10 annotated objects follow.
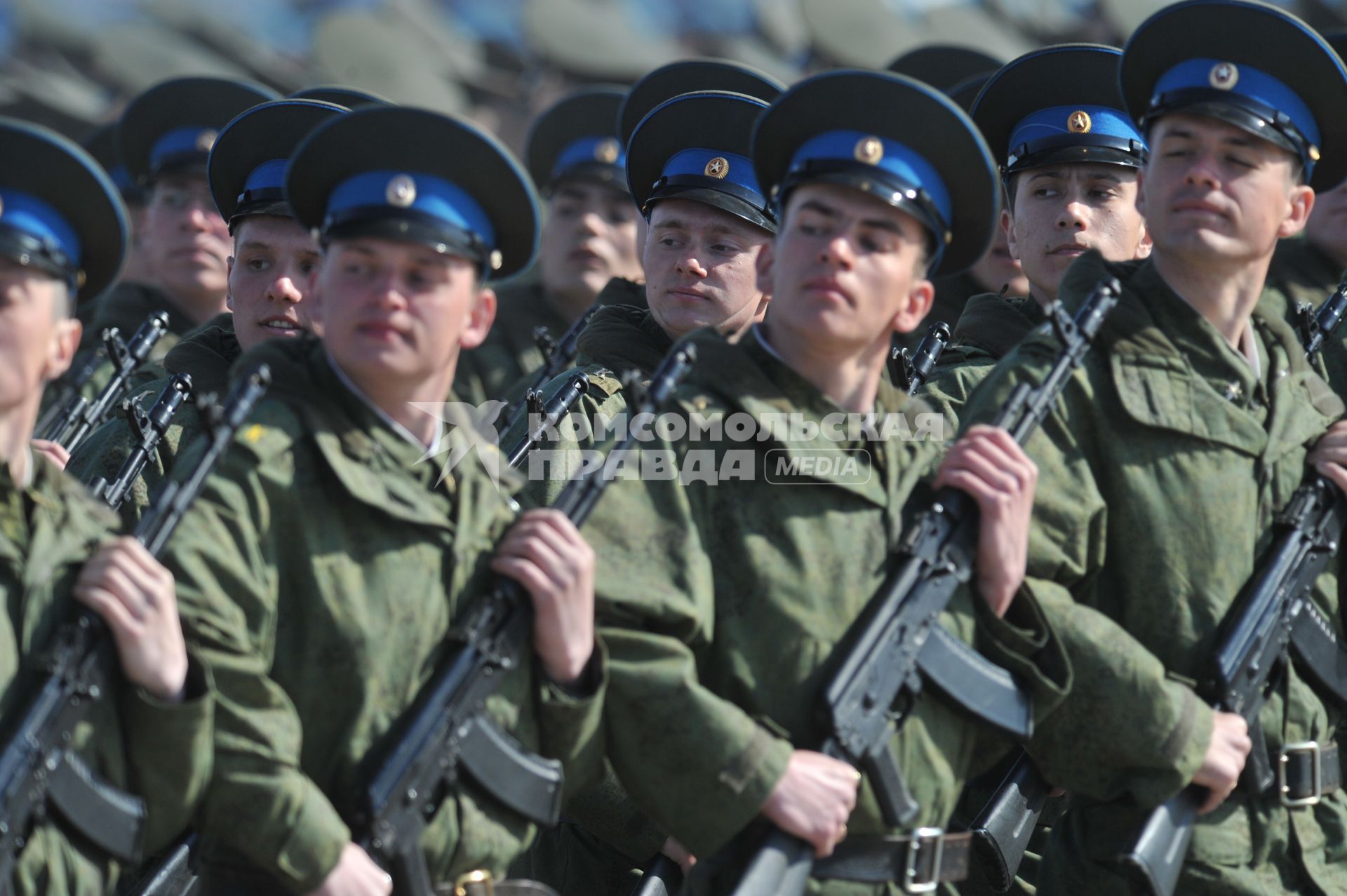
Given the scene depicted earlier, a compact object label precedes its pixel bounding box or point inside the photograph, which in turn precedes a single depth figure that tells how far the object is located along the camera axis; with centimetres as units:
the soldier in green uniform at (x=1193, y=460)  1157
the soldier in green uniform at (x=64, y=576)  908
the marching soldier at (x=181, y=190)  1992
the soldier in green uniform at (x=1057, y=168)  1541
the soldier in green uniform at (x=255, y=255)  1411
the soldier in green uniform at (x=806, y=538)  1039
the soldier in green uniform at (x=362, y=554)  950
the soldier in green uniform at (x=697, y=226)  1521
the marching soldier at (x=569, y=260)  2292
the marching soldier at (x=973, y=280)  1870
